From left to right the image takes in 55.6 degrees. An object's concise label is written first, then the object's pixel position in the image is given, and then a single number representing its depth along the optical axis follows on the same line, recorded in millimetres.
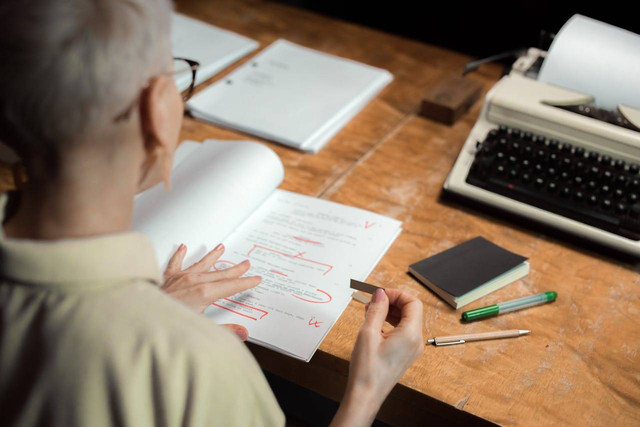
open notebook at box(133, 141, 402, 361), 890
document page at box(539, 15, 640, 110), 1186
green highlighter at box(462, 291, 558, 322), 899
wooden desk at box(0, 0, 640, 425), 799
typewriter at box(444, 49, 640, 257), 1045
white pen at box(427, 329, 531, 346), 859
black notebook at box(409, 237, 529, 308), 928
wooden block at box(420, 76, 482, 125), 1365
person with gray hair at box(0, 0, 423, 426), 518
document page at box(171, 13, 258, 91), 1509
